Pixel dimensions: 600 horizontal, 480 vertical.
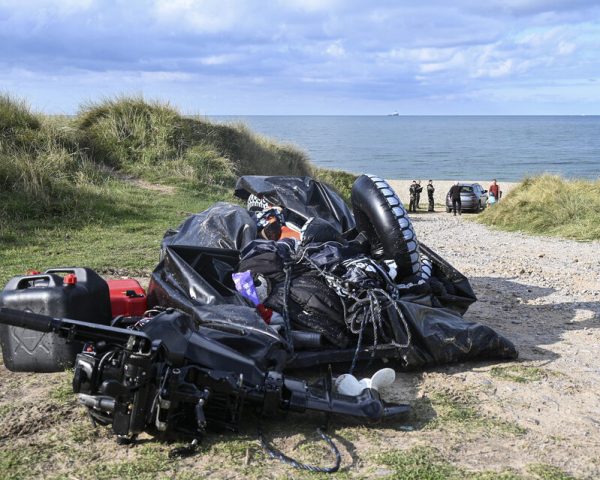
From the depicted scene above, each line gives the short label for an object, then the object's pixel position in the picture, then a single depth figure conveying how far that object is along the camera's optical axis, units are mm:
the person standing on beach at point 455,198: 26875
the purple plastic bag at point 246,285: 5199
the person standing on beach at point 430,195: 29169
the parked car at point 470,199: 28297
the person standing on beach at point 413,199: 28594
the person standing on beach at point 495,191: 28469
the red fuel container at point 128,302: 5215
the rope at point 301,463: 3468
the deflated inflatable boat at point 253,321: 3562
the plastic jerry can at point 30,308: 4480
